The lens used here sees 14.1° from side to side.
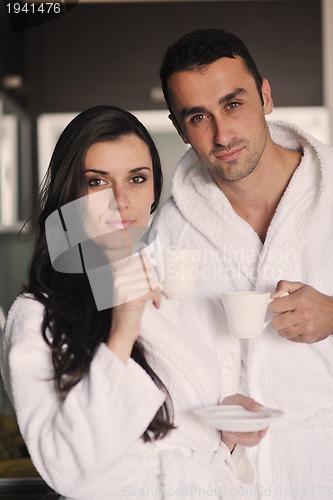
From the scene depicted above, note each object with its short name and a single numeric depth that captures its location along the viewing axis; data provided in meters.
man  2.09
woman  1.81
